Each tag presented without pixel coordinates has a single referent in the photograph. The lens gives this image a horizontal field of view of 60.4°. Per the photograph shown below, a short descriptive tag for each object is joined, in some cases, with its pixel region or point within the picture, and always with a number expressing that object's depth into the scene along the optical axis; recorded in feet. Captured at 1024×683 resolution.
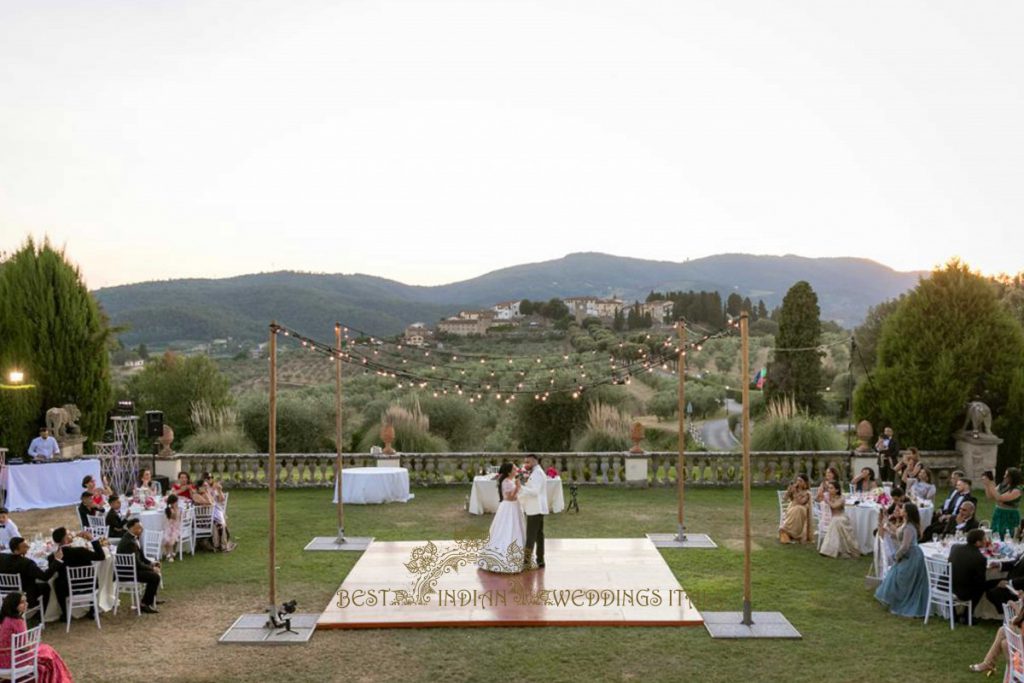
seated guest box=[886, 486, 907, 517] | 39.24
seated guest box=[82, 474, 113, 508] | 44.05
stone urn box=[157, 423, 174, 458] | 64.23
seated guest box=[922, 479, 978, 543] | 38.04
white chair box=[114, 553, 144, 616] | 35.04
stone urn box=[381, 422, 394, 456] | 65.62
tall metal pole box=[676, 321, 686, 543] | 45.06
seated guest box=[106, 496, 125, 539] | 40.22
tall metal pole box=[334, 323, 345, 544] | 42.75
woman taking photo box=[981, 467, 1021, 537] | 38.86
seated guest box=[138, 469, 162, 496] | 48.67
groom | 40.22
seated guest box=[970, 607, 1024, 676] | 26.89
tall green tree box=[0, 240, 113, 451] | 74.43
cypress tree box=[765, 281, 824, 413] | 86.79
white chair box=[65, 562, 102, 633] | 33.40
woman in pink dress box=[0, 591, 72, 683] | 25.11
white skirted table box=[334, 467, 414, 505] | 59.77
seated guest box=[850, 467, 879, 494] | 48.60
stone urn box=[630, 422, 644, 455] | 64.64
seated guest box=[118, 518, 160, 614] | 35.40
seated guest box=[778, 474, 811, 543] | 46.91
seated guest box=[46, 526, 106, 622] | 33.68
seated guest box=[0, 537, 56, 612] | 32.17
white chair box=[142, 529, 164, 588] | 41.14
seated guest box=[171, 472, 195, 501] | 47.24
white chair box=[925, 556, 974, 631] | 32.53
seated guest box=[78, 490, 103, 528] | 42.55
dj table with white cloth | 60.13
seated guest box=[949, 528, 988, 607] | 32.48
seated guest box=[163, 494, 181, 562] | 43.27
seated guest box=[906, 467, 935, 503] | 46.60
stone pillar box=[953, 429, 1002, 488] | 65.67
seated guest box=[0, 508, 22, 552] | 37.47
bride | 39.58
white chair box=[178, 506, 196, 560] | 44.88
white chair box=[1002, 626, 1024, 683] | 23.67
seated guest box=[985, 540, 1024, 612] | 32.04
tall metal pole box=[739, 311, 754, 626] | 32.07
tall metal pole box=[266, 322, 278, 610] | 32.40
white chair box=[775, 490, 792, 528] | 48.46
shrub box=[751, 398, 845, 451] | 67.15
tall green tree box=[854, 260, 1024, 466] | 67.77
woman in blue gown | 33.86
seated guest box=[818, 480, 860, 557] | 44.01
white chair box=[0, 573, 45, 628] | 32.09
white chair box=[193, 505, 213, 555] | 45.73
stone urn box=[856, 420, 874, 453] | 61.31
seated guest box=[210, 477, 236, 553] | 46.06
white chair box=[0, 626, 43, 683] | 24.70
